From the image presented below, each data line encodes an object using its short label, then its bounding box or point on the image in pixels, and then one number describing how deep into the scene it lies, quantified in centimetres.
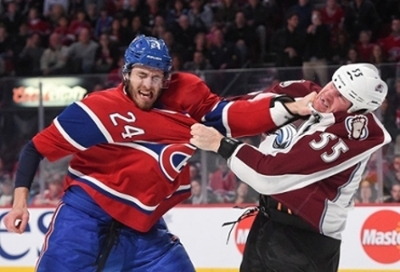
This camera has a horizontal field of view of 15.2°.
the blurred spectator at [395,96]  990
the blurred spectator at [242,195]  1002
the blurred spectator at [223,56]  1327
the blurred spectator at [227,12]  1430
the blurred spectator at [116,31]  1441
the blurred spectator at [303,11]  1348
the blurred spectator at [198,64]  1309
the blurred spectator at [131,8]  1493
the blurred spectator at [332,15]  1353
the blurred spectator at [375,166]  985
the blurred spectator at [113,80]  1076
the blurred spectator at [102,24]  1507
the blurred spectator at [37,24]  1538
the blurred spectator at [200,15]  1439
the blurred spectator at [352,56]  1240
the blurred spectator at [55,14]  1559
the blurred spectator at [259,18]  1391
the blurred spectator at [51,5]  1590
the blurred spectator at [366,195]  967
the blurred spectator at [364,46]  1260
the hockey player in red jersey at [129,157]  546
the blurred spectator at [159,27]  1418
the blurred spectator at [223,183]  1020
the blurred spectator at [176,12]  1462
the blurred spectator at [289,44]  1279
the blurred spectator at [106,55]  1373
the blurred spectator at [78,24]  1502
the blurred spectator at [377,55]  1221
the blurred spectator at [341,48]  1268
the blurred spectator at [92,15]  1541
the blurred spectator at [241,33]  1380
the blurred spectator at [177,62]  1288
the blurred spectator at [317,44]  1269
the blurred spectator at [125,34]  1446
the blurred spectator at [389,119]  977
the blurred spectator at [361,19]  1348
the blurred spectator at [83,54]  1386
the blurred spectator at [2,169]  1076
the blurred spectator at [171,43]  1357
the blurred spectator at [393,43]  1246
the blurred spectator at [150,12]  1485
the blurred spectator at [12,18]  1553
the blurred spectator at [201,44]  1360
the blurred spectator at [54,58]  1378
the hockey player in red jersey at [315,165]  526
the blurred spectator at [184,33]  1404
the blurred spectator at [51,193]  1040
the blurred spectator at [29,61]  1427
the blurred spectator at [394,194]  961
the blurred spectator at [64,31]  1486
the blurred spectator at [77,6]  1585
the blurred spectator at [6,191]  1042
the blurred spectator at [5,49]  1457
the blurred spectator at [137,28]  1449
